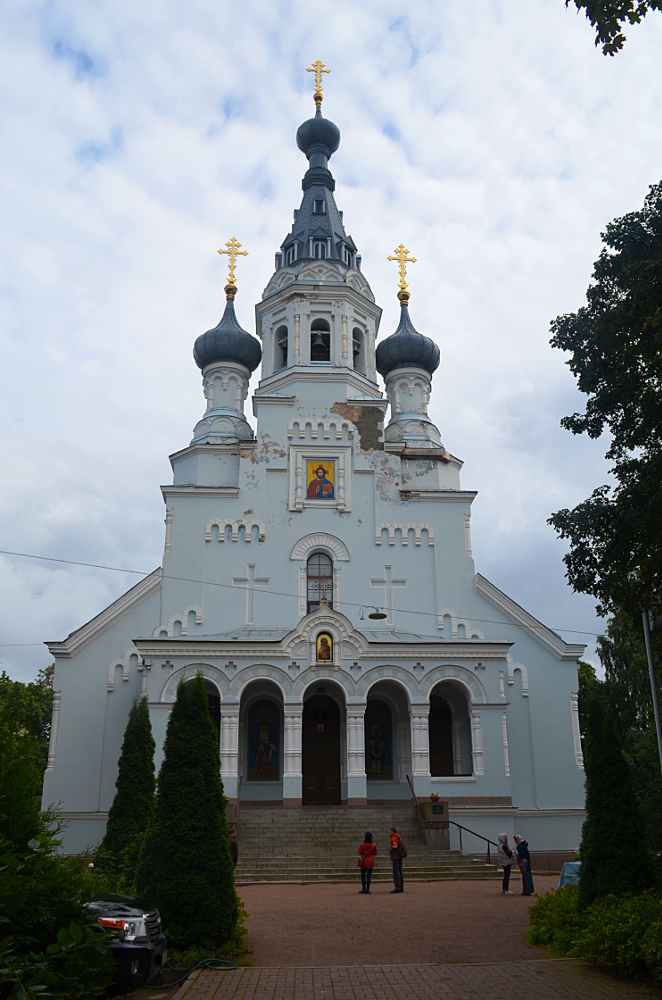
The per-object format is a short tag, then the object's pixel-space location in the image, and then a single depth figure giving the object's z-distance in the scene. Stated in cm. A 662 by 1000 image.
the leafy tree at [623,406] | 1165
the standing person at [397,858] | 1587
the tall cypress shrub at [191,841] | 1005
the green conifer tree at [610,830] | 1030
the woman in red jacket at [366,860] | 1580
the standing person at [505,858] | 1582
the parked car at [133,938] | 812
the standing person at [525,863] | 1594
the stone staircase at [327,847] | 1822
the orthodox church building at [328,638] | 2255
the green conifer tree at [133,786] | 1969
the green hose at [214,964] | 937
